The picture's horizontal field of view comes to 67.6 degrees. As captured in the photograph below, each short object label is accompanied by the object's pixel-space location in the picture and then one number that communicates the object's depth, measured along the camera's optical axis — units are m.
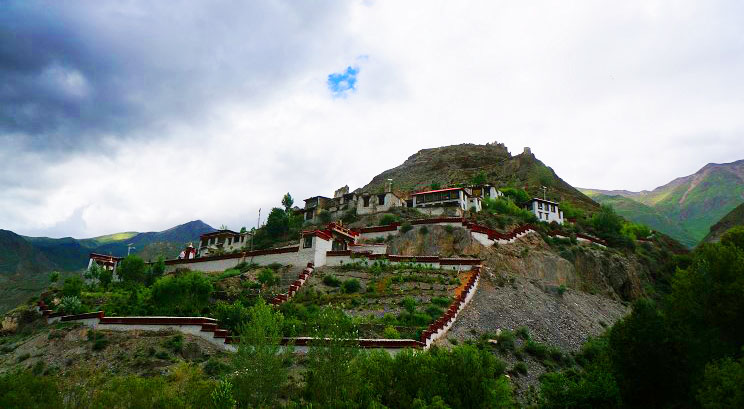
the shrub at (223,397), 17.31
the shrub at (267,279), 43.16
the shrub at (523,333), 34.25
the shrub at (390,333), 30.45
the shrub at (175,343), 30.81
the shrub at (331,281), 42.06
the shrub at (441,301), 35.97
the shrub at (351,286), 40.38
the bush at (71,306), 38.94
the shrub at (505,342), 32.06
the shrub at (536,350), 32.44
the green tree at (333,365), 19.19
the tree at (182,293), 37.47
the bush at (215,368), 27.36
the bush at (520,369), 29.89
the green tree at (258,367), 20.67
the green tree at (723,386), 19.00
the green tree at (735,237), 34.19
